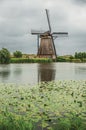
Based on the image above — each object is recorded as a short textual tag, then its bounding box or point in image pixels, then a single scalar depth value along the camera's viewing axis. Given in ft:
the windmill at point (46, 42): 217.77
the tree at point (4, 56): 197.72
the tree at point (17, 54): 277.85
